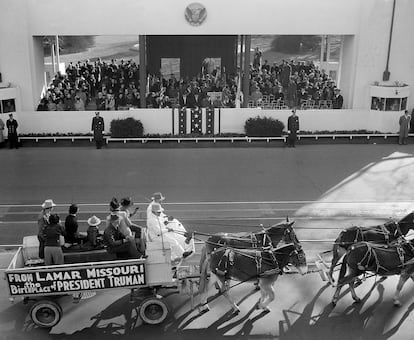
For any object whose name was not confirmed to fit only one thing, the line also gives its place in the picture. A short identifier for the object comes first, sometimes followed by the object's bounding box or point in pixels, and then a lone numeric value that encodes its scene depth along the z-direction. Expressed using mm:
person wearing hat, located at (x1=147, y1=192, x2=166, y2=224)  10948
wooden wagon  8984
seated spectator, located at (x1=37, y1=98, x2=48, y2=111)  23109
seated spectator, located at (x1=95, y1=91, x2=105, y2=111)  23625
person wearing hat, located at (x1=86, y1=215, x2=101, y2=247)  9820
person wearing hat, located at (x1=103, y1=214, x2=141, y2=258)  9539
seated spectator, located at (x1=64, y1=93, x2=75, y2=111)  23312
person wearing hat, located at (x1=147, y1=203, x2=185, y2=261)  10219
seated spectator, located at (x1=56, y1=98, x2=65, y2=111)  23250
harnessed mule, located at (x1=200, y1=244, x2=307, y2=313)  9570
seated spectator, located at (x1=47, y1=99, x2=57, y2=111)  23172
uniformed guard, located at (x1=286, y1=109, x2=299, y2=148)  21406
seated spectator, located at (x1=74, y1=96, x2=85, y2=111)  23172
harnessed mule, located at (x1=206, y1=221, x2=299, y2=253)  10289
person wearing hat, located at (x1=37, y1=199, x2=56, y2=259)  9656
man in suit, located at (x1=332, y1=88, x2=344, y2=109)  23872
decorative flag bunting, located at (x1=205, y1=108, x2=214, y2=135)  22609
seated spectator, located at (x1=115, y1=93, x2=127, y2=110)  23859
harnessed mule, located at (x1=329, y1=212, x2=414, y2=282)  10531
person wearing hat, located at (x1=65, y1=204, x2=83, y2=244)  10062
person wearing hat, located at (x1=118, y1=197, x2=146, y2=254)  10203
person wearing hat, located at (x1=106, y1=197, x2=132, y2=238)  9727
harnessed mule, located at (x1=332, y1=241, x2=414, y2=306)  9664
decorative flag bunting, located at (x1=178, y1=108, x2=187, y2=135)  22484
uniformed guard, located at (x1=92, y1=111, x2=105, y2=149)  20859
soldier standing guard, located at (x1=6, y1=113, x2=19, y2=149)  20844
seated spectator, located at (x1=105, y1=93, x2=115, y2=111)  23609
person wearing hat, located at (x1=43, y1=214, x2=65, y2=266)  9281
